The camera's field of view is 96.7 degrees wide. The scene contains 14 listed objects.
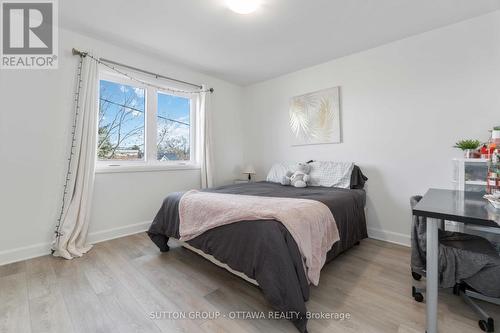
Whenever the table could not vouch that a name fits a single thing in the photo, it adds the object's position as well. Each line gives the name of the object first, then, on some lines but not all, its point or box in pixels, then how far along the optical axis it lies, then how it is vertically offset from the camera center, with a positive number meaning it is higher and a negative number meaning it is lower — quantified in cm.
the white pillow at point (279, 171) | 327 -10
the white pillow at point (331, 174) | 273 -12
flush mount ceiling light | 199 +145
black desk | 103 -26
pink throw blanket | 150 -40
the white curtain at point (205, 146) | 363 +30
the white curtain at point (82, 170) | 237 -7
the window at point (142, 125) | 289 +56
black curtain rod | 248 +127
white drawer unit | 195 -9
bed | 132 -60
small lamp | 396 -11
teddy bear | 290 -17
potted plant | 202 +16
